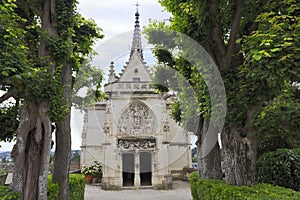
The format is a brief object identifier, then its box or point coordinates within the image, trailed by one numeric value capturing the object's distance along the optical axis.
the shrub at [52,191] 5.55
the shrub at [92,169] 16.53
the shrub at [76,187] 7.74
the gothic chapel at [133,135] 15.43
